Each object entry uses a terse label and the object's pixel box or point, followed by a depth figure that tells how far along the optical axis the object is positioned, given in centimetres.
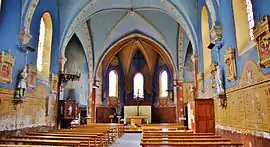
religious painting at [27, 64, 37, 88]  934
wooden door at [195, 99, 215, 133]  934
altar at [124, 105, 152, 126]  2233
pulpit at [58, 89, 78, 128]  1239
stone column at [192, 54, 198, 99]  1253
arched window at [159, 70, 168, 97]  2419
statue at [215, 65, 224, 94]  784
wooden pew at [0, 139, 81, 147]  538
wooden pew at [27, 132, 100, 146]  722
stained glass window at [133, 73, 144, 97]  2530
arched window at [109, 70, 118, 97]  2449
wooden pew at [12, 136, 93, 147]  628
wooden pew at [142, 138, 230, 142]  584
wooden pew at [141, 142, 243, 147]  509
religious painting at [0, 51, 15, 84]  748
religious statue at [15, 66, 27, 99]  835
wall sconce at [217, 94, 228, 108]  776
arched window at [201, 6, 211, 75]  1101
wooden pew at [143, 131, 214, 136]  760
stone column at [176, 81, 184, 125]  1909
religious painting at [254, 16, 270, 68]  450
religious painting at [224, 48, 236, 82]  694
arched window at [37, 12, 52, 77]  1164
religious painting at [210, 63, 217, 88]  874
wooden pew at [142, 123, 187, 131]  1281
